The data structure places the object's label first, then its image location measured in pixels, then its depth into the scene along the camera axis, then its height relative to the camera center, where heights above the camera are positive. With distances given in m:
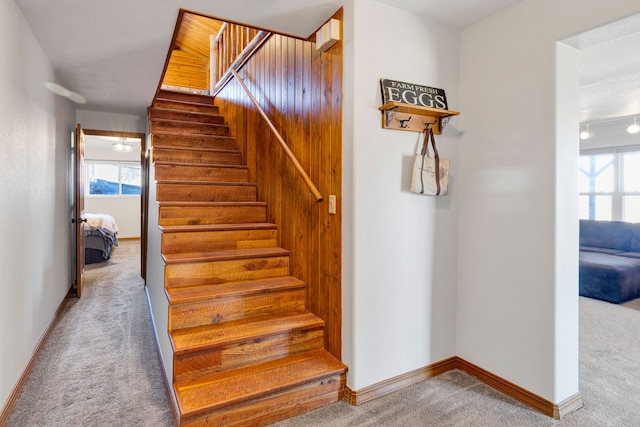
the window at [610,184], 5.23 +0.39
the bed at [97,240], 6.04 -0.52
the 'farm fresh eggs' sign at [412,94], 2.11 +0.69
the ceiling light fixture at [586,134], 5.20 +1.08
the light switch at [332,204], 2.19 +0.03
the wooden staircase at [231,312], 1.92 -0.65
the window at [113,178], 9.02 +0.77
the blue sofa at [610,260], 4.02 -0.58
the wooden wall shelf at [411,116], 2.08 +0.56
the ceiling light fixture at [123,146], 7.39 +1.28
